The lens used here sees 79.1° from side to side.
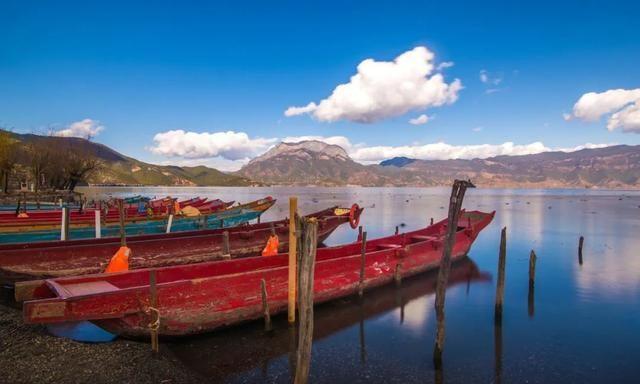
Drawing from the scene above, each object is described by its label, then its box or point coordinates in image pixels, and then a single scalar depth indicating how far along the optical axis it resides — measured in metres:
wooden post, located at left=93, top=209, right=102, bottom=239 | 18.72
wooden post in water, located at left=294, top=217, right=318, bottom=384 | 7.14
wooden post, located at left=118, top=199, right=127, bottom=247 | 13.93
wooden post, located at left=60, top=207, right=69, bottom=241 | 17.64
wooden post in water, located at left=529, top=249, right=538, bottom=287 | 15.50
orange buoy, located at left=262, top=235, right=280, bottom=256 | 14.20
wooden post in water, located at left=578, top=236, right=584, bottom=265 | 24.39
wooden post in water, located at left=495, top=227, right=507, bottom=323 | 12.31
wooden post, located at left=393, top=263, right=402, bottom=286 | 16.23
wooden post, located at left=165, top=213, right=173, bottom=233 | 22.61
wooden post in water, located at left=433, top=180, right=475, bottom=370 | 9.58
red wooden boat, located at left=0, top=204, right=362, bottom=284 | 13.24
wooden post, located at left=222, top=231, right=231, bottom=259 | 17.63
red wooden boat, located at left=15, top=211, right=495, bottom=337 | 8.44
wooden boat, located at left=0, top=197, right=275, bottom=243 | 18.31
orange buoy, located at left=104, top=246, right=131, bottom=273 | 11.63
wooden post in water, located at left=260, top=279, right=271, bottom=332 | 11.05
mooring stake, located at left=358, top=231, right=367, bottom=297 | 14.45
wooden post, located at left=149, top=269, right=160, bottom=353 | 9.12
